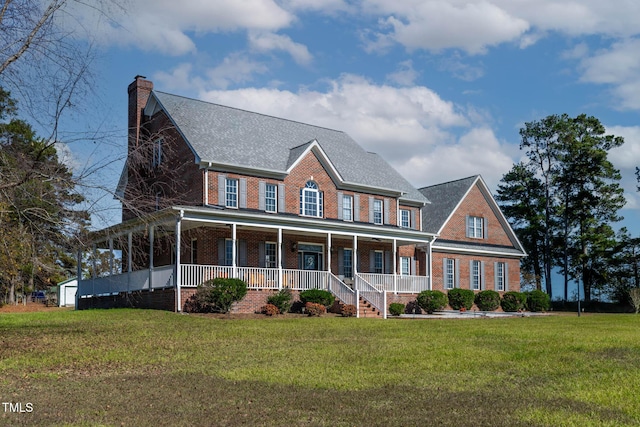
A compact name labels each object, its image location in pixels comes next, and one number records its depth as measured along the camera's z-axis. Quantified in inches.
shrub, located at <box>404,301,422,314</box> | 1242.2
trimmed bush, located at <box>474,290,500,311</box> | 1416.1
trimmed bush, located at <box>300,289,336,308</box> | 1068.5
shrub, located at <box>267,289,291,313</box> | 1034.7
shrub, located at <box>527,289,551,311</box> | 1489.9
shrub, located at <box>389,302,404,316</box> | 1155.3
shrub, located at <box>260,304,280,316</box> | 1000.2
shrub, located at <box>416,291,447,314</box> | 1228.5
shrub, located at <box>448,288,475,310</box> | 1362.0
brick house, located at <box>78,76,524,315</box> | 1061.1
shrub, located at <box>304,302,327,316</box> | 1035.3
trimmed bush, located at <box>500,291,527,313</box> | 1441.9
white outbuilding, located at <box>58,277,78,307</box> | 1971.0
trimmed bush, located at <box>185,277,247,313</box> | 973.8
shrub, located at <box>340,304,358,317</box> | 1057.6
